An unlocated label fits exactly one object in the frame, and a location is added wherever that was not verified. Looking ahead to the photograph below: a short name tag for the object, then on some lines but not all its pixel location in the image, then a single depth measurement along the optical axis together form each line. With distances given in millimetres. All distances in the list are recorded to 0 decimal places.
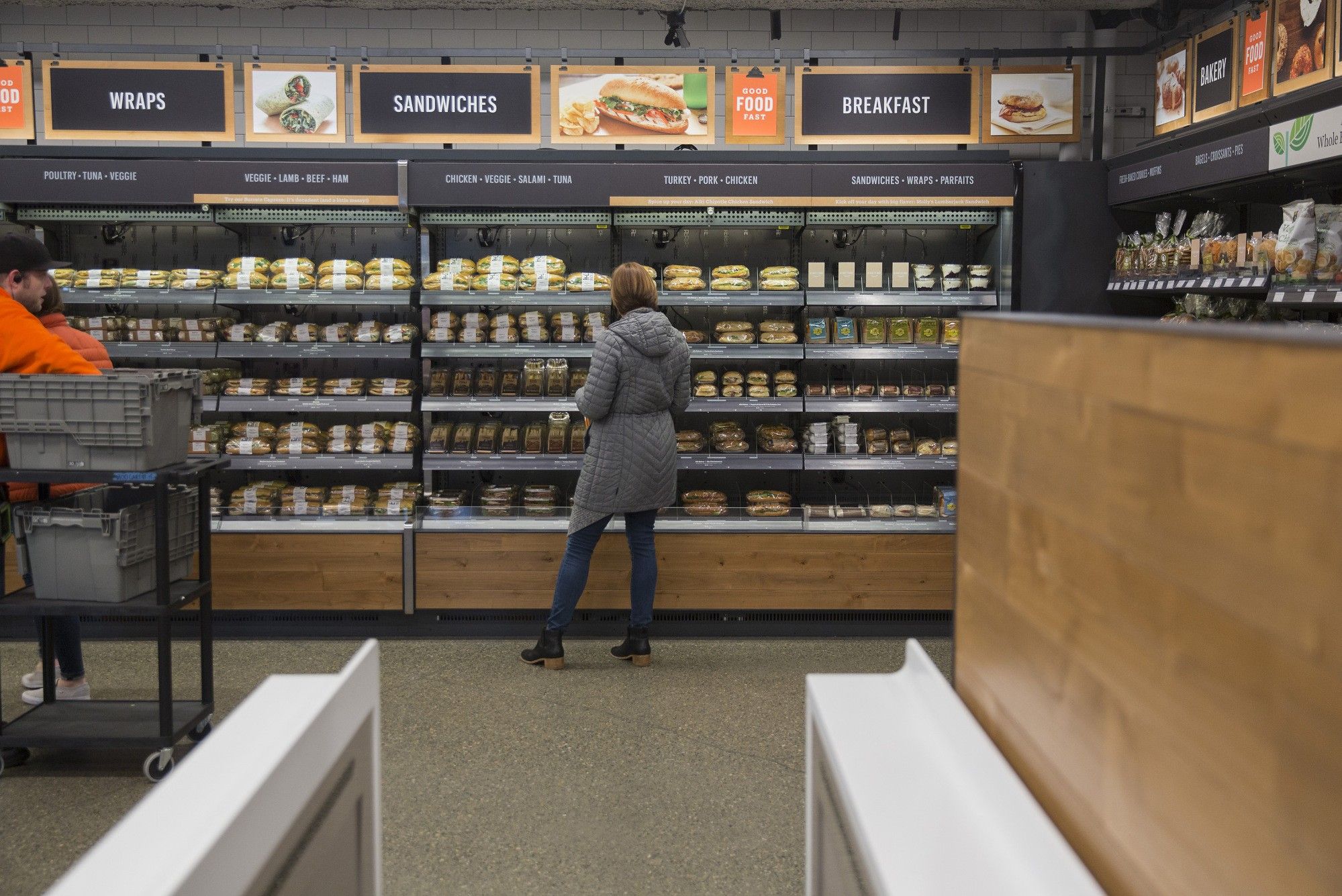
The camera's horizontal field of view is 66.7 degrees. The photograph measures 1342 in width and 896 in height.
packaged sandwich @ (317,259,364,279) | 5324
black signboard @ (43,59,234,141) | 5074
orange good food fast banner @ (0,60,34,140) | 5152
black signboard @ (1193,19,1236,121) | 4543
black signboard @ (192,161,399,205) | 5148
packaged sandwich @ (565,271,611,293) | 5320
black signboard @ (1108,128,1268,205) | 3883
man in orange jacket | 3543
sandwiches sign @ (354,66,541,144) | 5102
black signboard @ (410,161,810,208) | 5160
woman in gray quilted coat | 4461
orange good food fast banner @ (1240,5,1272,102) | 4234
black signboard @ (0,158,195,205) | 5121
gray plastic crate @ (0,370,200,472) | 3402
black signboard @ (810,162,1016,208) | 5168
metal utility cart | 3457
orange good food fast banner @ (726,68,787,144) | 5184
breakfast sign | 5109
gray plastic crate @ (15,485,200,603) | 3457
